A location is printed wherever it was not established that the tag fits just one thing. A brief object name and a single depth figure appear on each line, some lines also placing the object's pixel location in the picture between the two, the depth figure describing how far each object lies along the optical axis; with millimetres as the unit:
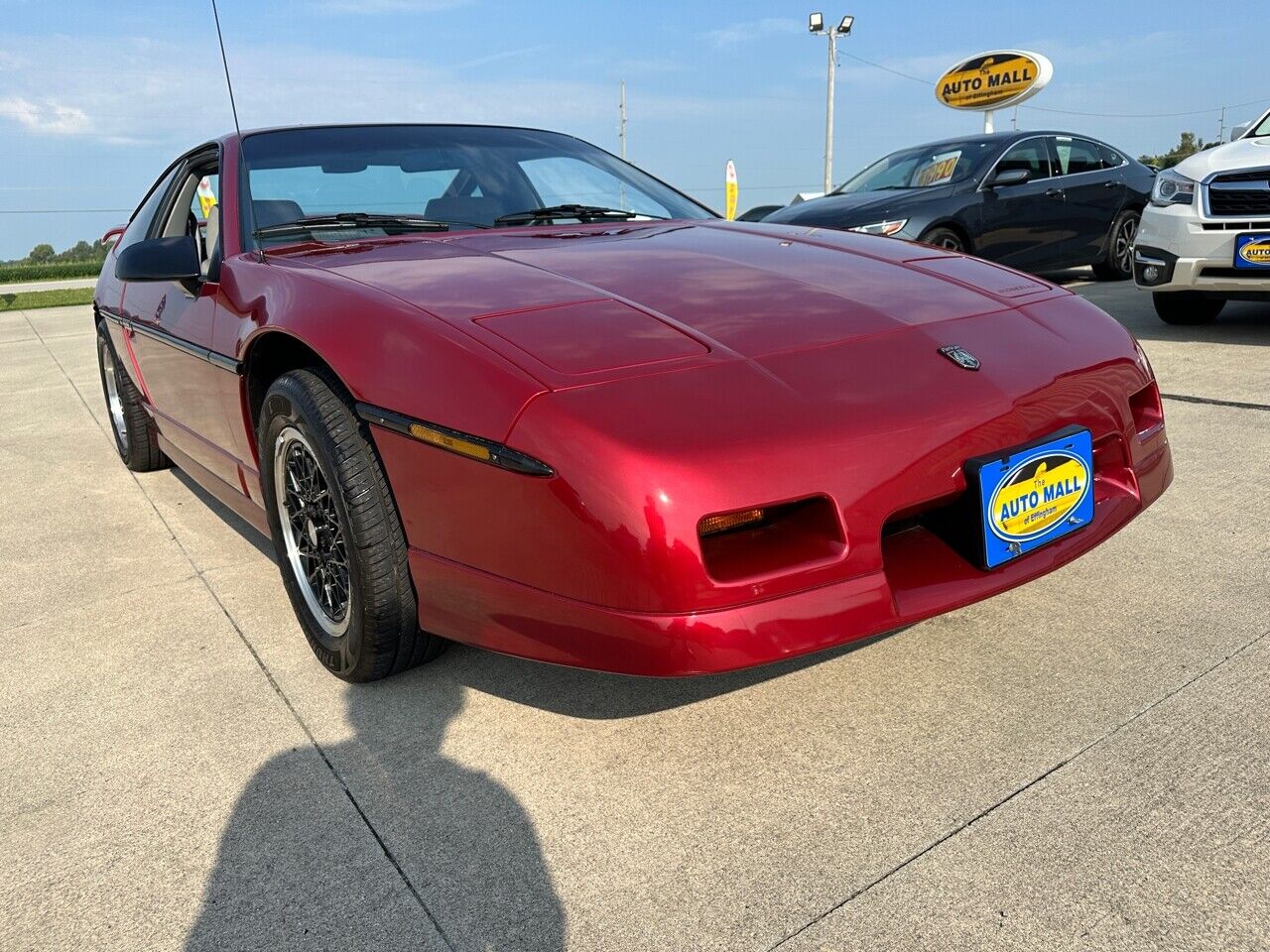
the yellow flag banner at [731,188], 16480
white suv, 4941
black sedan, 7051
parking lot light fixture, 25859
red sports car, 1587
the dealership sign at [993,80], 16656
